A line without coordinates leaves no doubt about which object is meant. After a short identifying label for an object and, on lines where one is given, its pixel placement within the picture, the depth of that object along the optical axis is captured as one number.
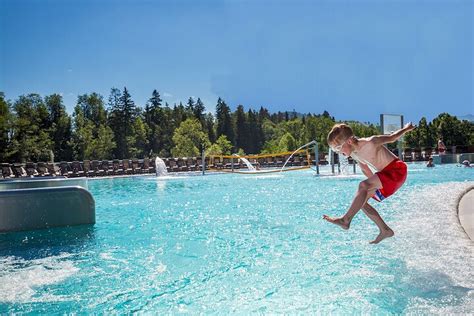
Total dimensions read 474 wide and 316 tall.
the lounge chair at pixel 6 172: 22.03
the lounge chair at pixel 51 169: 23.59
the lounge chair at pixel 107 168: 25.48
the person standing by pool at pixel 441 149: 27.70
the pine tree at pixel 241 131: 79.06
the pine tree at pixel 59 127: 51.65
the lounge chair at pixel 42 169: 23.61
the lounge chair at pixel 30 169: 23.05
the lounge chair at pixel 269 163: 32.22
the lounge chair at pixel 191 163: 28.27
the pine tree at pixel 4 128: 34.81
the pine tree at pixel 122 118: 61.22
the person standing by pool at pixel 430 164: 22.92
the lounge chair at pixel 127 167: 26.05
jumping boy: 3.43
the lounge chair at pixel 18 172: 22.61
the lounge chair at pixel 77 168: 24.55
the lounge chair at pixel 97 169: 25.17
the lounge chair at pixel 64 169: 24.25
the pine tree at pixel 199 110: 78.31
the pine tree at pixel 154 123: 67.88
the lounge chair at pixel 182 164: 27.83
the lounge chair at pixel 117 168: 25.72
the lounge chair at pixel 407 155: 32.16
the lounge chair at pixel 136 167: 26.33
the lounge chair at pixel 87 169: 25.03
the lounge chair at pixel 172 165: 27.37
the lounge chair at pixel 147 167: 26.72
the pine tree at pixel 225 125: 76.62
